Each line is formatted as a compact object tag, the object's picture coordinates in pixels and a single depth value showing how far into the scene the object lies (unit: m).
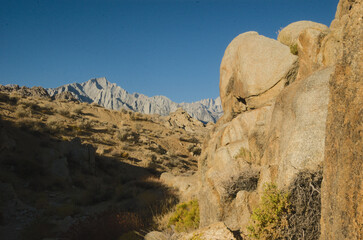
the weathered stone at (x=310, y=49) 6.29
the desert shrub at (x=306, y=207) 3.72
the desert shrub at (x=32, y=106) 23.08
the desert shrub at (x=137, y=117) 35.19
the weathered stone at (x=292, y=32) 8.25
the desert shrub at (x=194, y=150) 29.03
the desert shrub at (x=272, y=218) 3.76
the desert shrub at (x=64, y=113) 25.53
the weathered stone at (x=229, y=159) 5.77
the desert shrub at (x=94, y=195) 11.36
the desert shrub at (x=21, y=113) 19.47
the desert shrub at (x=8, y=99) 22.91
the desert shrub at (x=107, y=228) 6.56
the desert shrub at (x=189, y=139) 32.58
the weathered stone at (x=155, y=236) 5.77
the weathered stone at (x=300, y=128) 3.85
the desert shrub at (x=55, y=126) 19.58
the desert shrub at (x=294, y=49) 7.53
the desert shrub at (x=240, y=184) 5.73
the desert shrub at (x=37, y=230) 7.12
